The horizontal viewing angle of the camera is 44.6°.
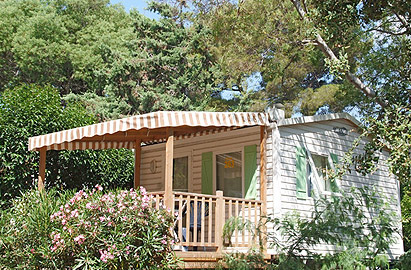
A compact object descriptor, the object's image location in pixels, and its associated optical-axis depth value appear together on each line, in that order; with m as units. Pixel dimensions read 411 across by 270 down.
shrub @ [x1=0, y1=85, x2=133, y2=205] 11.44
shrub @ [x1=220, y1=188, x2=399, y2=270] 7.74
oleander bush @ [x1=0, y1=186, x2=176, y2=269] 7.25
